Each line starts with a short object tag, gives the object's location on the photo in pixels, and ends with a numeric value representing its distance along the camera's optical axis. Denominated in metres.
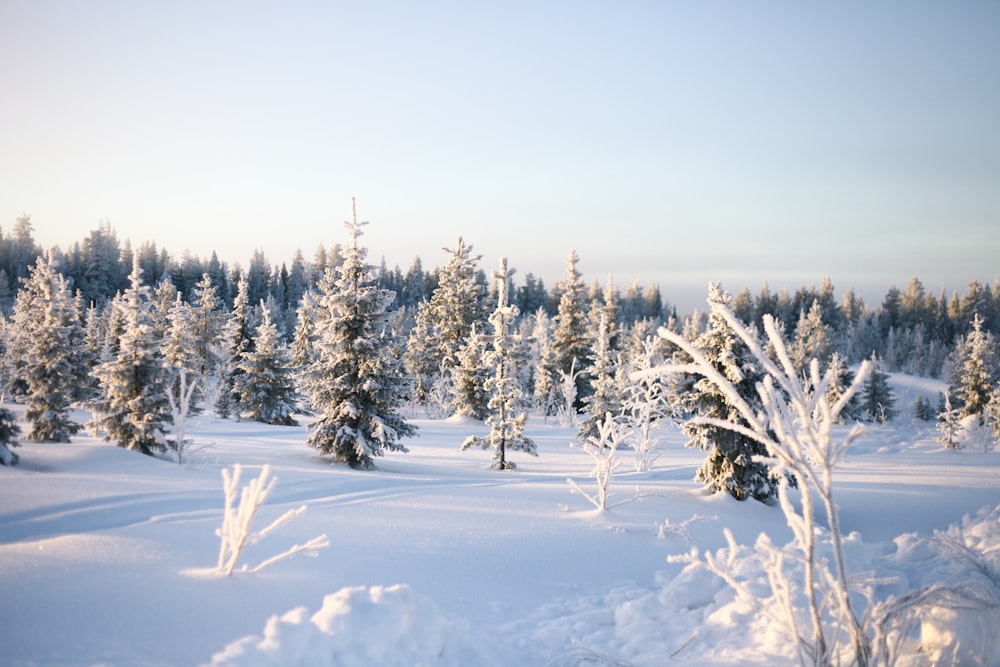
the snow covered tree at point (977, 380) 37.19
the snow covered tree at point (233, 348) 35.59
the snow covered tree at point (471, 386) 34.03
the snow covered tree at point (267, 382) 30.94
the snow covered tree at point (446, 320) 41.62
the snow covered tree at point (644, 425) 17.98
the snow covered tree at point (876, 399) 50.91
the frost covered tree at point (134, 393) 14.58
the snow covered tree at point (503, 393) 18.20
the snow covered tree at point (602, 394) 27.33
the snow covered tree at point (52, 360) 17.88
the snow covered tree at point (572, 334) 41.91
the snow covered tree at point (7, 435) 11.22
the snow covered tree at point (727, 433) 13.20
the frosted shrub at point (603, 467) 10.88
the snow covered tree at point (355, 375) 16.19
